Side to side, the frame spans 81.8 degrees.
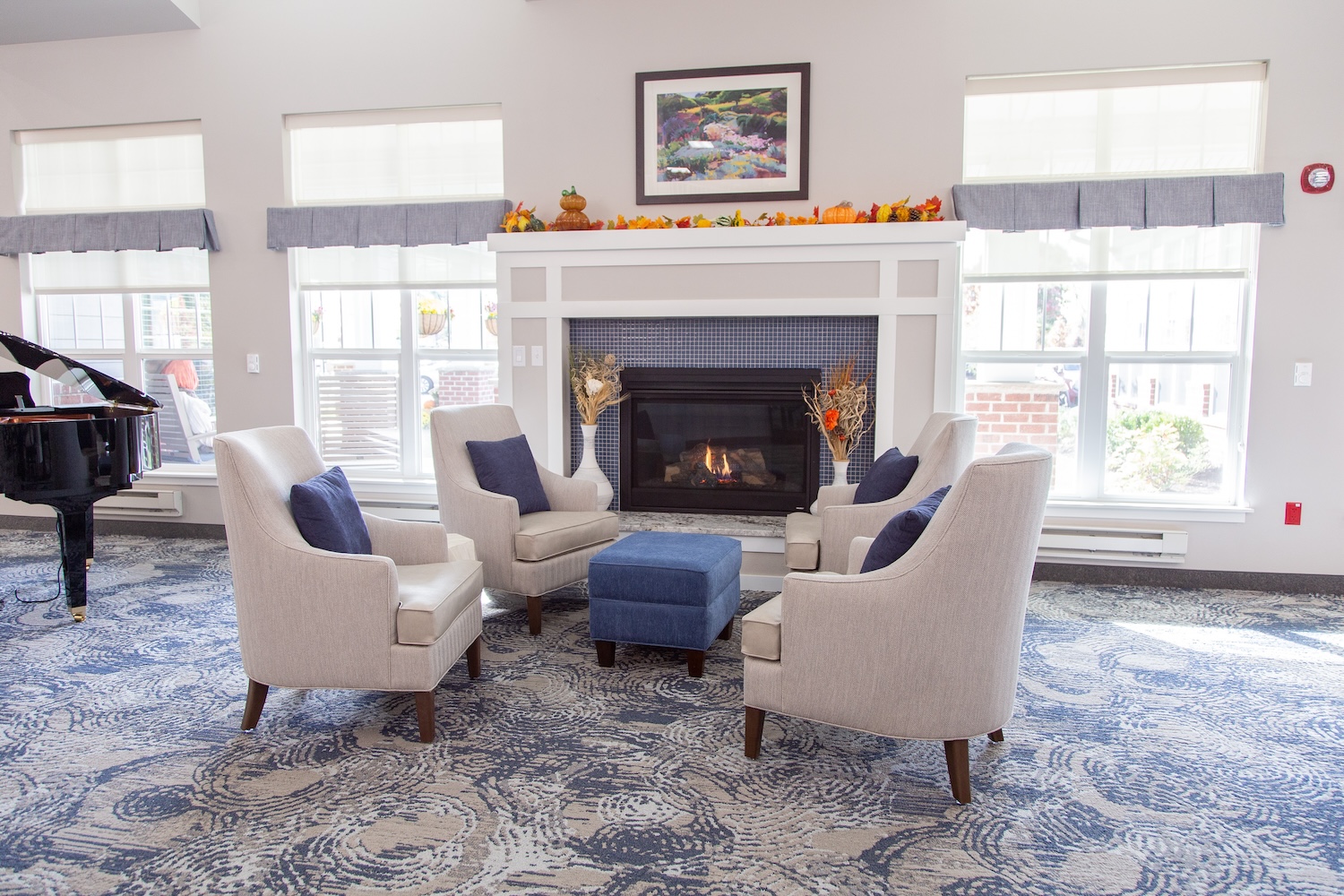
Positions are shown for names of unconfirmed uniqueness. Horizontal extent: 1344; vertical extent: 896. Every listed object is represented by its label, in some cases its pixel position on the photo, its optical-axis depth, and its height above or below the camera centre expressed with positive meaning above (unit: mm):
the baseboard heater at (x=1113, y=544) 4219 -937
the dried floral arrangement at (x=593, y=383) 4504 -72
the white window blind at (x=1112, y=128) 4137 +1329
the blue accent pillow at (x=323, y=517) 2480 -474
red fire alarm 3998 +1001
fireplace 4598 -425
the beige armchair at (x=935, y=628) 1941 -682
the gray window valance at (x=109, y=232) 4965 +890
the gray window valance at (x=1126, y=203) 4012 +894
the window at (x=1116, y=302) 4199 +395
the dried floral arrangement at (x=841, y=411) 4305 -221
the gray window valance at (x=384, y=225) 4711 +895
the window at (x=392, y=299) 4867 +462
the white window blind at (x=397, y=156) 4828 +1348
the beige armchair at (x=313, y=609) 2385 -738
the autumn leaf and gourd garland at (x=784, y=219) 4168 +850
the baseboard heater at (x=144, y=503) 5238 -902
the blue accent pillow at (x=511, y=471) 3730 -492
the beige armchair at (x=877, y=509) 3303 -600
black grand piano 3291 -344
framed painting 4469 +1377
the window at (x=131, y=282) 5145 +590
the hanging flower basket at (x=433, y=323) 5043 +308
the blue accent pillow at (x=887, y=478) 3457 -483
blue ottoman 2883 -855
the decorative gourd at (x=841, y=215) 4238 +852
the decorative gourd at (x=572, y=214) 4461 +901
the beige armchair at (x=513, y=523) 3480 -722
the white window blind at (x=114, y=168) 5117 +1334
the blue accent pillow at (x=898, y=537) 2117 -453
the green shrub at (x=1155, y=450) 4371 -438
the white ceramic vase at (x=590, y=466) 4520 -554
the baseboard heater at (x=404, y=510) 4927 -889
